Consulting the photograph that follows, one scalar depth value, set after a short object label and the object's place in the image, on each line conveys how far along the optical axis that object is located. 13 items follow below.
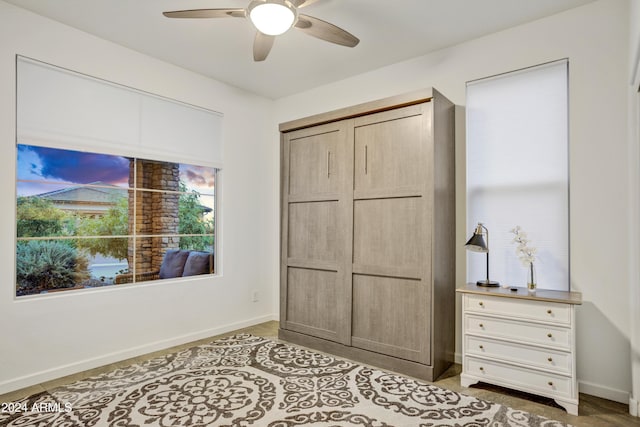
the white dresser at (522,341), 2.38
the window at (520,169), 2.85
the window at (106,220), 2.93
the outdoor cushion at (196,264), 3.96
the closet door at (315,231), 3.42
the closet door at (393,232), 2.92
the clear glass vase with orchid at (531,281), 2.67
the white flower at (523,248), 2.71
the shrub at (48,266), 2.87
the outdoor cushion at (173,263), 3.77
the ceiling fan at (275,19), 2.17
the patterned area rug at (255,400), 2.24
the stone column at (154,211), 3.56
